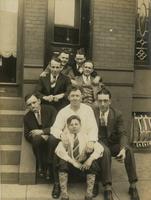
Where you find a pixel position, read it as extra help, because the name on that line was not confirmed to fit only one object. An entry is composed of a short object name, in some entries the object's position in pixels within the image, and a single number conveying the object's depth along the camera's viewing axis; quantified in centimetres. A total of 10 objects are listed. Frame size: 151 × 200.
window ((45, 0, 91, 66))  424
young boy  294
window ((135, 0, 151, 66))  446
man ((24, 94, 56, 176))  324
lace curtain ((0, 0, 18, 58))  423
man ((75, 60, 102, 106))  366
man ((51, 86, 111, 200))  299
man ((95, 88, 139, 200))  319
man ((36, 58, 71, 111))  355
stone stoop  329
